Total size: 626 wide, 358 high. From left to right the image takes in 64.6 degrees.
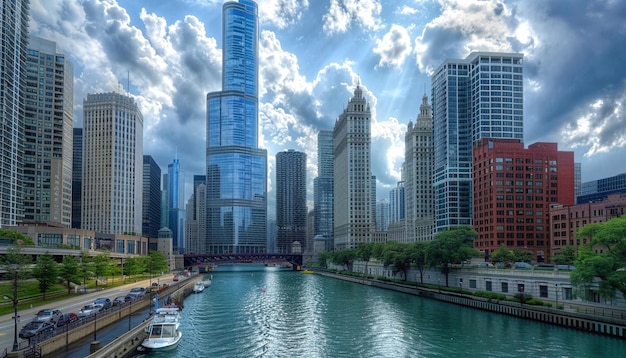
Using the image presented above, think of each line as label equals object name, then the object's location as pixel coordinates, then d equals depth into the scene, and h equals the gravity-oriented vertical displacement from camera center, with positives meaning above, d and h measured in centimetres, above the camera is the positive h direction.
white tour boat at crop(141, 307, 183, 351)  6206 -1560
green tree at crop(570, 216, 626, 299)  6781 -699
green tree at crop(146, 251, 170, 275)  16108 -1739
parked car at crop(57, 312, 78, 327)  5918 -1306
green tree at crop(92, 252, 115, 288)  11369 -1251
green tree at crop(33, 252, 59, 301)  8688 -1050
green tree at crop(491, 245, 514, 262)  14184 -1208
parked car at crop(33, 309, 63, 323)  6078 -1308
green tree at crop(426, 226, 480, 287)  12219 -905
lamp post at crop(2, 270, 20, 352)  4422 -1192
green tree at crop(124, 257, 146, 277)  14788 -1596
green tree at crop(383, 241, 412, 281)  14900 -1365
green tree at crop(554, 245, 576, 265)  12631 -1090
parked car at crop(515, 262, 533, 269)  10595 -1120
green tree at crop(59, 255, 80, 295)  9444 -1119
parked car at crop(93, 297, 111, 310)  7404 -1407
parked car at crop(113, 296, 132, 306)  7848 -1471
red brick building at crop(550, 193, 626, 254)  13700 -59
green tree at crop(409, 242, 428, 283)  13688 -1168
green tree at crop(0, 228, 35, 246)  11688 -586
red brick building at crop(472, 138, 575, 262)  17575 +744
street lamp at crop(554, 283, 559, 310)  8670 -1361
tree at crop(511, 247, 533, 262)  14275 -1223
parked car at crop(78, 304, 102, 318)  6706 -1384
